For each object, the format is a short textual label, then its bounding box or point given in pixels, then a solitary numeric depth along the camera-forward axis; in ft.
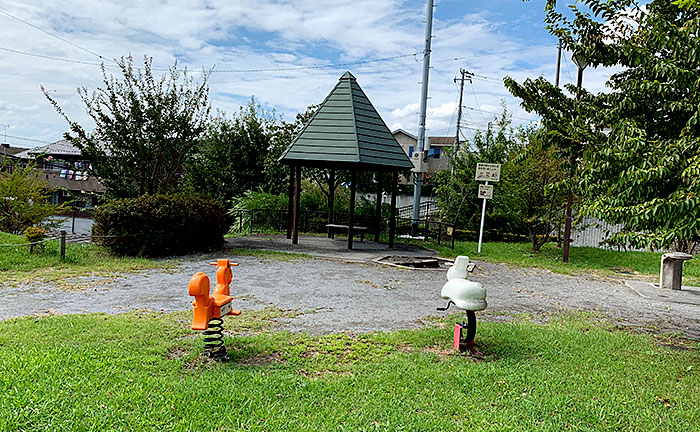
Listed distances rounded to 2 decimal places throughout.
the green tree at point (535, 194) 50.45
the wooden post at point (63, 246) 33.78
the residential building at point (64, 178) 114.73
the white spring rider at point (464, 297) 16.60
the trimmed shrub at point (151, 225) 36.06
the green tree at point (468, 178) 70.08
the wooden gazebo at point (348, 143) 43.75
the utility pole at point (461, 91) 121.70
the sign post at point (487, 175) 48.88
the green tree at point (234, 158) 71.82
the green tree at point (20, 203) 45.27
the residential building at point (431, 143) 153.30
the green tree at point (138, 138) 42.27
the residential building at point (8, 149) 158.20
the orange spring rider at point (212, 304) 14.57
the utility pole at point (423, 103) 60.59
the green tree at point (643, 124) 14.98
